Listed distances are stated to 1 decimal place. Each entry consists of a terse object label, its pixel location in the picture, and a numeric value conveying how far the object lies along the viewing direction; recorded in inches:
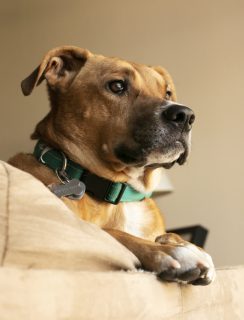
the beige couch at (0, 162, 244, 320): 25.1
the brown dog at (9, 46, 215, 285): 50.7
